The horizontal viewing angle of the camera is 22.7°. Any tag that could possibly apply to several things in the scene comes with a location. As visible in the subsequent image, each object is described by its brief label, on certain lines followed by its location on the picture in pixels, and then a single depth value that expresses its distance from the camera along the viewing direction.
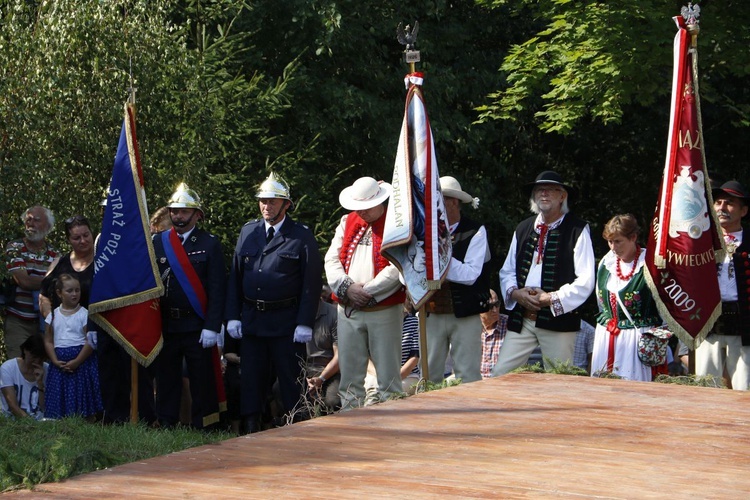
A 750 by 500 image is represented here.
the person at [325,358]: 13.99
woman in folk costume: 12.22
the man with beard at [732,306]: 12.18
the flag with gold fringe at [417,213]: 12.23
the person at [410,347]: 14.62
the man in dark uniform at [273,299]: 13.46
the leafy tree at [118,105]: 16.52
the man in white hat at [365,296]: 12.82
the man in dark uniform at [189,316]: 13.94
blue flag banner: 13.74
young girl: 14.19
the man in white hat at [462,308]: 12.79
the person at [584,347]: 14.21
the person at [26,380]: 14.15
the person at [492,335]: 14.41
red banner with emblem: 11.90
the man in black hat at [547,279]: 12.29
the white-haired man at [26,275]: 15.10
